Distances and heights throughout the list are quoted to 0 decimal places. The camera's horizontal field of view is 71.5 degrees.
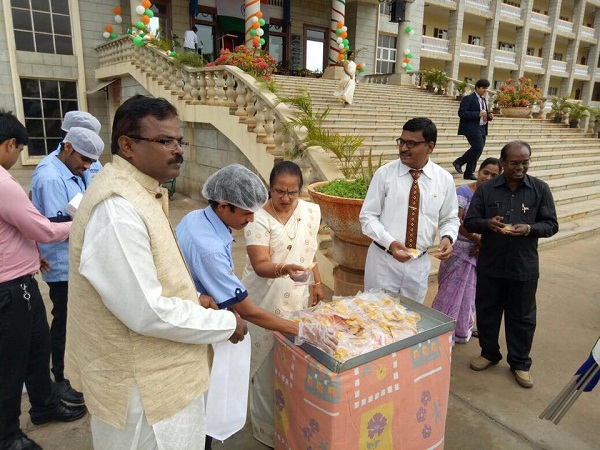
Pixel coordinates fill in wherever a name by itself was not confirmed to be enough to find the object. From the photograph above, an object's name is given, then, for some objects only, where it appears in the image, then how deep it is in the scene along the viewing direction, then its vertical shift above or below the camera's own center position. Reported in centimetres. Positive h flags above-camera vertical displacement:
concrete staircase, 813 -51
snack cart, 180 -126
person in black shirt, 294 -90
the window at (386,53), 2019 +292
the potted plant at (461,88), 1514 +100
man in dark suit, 764 -14
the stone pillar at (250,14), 1317 +304
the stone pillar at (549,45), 2542 +441
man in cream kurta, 124 -60
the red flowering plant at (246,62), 870 +103
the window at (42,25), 1244 +245
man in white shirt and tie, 275 -66
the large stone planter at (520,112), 1441 +18
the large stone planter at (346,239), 377 -114
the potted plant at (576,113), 1455 +18
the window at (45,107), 1295 +3
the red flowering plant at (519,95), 1444 +75
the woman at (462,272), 354 -130
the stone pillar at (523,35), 2411 +468
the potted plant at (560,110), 1486 +28
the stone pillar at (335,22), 1626 +349
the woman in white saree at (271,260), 241 -84
